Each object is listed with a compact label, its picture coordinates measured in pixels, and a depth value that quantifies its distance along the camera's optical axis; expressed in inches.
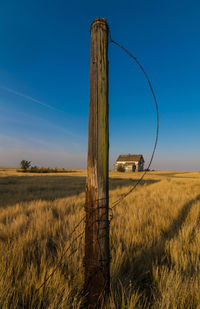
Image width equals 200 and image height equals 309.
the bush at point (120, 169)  1777.8
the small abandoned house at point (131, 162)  1962.4
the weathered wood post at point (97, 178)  56.9
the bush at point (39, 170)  1320.4
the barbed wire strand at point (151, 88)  73.9
